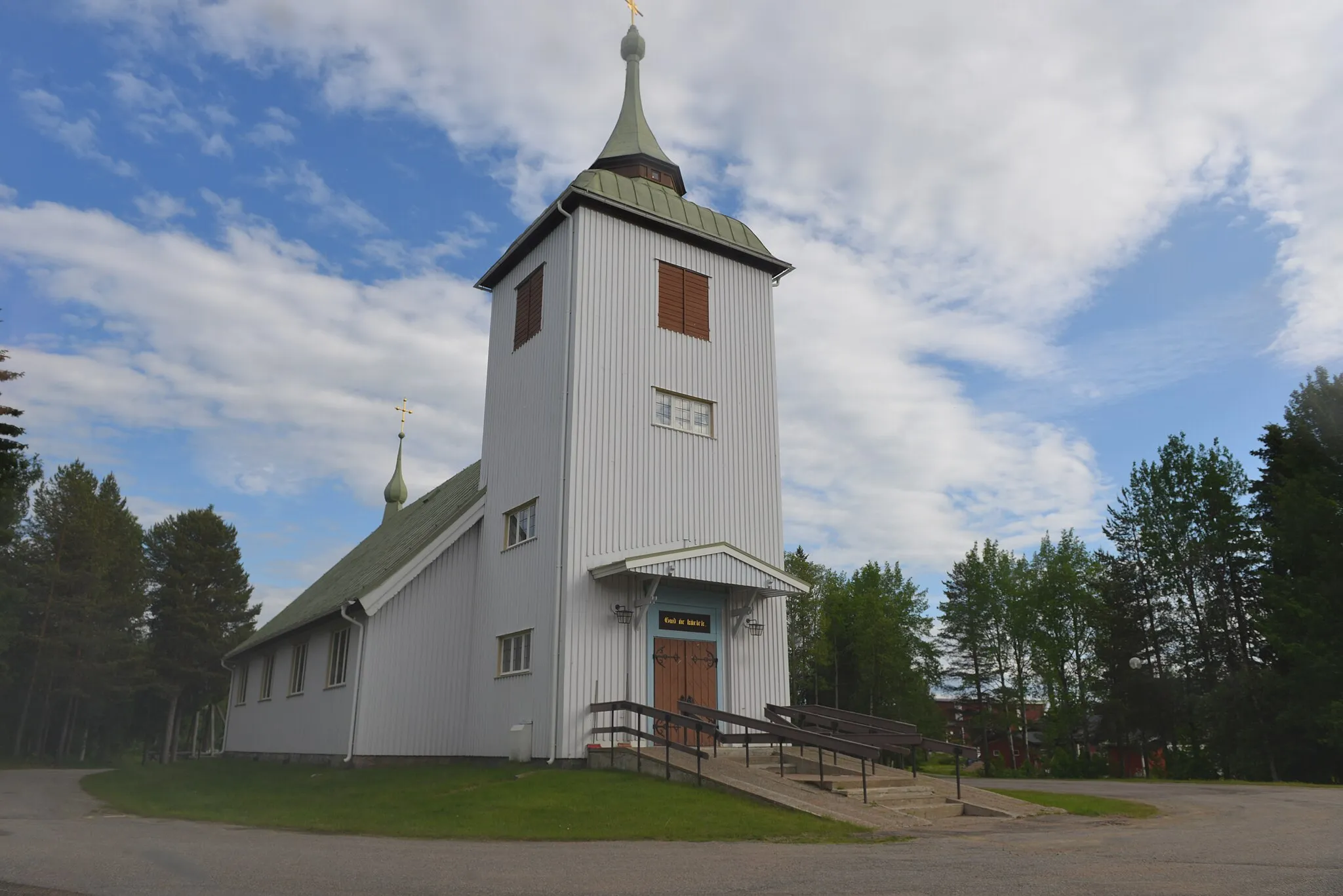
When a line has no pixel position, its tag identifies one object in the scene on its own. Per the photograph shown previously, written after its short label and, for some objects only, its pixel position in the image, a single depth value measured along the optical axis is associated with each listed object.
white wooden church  17.77
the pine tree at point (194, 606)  55.03
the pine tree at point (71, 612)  47.19
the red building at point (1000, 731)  52.53
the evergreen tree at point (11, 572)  37.94
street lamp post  38.91
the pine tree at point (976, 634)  54.09
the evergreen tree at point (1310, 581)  27.72
